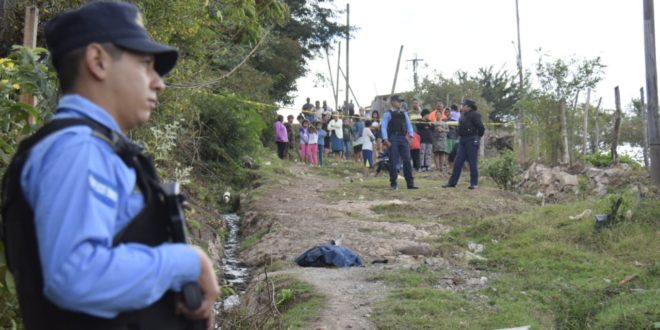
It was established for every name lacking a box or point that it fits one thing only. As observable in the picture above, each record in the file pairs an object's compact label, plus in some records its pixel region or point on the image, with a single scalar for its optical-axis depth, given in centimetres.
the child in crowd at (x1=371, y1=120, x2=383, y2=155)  2136
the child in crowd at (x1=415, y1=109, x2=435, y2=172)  2011
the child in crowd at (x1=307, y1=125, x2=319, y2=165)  2266
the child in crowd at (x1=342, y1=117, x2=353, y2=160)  2523
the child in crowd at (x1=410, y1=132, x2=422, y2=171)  1986
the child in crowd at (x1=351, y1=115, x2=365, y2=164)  2285
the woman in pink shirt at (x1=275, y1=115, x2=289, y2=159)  2228
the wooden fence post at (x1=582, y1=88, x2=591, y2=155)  1767
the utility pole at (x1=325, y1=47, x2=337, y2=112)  4128
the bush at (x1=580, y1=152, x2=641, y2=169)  1555
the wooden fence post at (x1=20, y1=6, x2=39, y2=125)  523
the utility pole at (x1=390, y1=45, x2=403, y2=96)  3716
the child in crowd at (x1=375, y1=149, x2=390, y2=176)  1922
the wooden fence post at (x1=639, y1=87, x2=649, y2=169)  1406
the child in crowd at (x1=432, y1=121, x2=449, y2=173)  1997
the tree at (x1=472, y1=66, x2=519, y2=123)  4300
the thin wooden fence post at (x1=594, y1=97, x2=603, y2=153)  1811
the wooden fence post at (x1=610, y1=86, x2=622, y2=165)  1534
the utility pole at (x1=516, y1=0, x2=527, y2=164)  1997
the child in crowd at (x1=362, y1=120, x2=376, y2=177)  2058
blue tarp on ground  820
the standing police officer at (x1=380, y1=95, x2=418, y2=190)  1404
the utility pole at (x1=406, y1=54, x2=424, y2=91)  3569
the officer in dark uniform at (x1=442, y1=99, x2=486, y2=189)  1429
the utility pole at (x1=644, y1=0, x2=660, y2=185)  1121
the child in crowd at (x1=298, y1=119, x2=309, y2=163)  2245
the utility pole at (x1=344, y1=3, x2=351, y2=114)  3541
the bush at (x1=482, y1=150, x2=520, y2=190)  1603
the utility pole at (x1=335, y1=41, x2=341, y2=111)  3966
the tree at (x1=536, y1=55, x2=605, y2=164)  1803
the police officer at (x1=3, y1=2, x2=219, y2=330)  177
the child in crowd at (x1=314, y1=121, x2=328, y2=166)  2334
